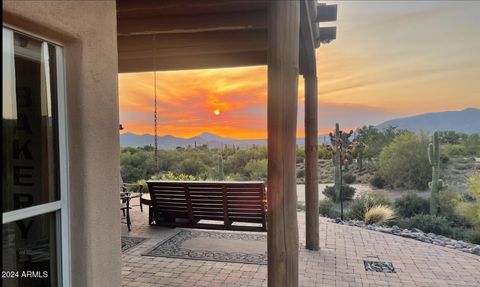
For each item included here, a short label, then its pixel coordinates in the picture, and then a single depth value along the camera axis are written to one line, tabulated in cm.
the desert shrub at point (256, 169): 1458
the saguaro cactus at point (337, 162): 984
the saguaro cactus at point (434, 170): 850
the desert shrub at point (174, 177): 1248
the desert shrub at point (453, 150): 1290
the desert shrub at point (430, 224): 681
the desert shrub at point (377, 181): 1299
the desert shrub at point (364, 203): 823
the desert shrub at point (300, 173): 1479
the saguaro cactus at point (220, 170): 1199
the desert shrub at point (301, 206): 919
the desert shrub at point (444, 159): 1263
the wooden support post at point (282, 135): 215
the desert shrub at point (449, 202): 821
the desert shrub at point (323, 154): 1551
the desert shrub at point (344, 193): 1098
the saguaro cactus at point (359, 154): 1446
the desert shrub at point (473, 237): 636
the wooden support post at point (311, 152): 509
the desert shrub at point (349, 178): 1356
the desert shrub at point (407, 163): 1207
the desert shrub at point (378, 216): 729
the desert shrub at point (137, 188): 1199
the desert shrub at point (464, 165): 1186
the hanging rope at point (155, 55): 524
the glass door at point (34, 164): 133
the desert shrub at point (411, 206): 873
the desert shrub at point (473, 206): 739
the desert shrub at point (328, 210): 847
